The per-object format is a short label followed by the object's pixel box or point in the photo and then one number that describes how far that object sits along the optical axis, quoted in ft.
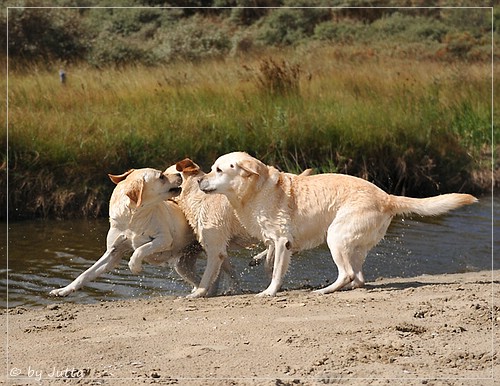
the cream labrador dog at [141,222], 29.35
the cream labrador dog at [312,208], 28.63
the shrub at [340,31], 86.58
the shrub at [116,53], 72.38
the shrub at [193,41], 76.64
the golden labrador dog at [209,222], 30.07
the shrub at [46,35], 74.69
